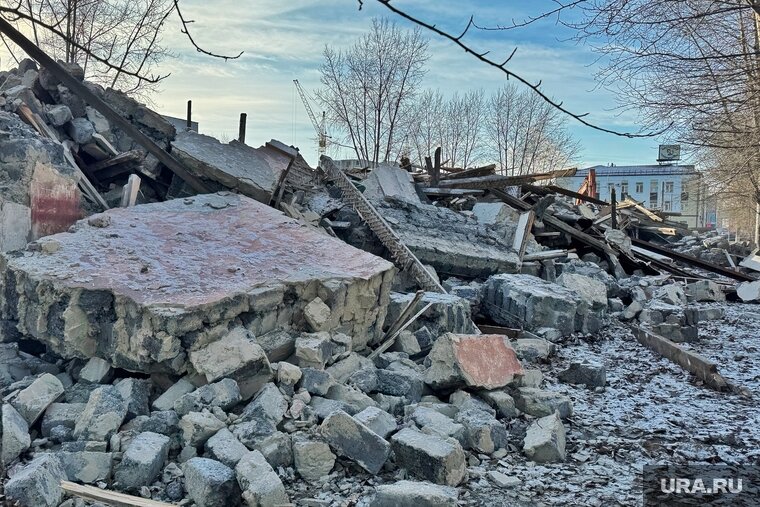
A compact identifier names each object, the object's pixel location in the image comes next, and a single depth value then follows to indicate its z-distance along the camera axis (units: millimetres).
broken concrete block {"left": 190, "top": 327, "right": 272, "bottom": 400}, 2898
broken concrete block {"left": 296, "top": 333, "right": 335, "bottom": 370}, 3277
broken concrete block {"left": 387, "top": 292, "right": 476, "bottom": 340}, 4461
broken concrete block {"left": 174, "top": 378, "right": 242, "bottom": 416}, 2658
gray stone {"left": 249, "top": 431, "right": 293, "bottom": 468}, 2434
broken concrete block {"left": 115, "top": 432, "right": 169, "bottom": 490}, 2254
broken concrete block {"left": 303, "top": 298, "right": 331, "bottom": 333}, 3598
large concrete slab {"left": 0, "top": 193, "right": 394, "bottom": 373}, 2965
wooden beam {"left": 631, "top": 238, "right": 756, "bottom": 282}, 10263
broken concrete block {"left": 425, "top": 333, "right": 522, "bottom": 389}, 3334
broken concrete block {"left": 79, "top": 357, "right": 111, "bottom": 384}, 2999
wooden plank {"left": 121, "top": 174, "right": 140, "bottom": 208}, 5305
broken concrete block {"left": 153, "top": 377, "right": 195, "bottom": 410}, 2783
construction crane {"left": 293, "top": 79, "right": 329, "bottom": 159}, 23938
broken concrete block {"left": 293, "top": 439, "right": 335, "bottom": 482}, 2459
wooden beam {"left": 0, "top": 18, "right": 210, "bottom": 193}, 5859
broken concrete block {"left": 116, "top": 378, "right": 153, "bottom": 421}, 2703
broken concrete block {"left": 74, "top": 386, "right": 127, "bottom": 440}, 2477
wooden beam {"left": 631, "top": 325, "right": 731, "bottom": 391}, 3980
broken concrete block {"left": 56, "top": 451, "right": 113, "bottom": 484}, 2252
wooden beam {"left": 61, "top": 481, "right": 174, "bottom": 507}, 2076
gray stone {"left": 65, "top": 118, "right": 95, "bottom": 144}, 5949
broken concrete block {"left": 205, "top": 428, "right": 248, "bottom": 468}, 2334
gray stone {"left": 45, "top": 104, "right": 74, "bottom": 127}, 5836
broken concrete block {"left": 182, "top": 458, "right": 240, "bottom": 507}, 2143
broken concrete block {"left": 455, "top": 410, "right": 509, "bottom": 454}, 2791
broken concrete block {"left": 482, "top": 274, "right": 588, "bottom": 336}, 5598
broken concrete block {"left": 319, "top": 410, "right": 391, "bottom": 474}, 2490
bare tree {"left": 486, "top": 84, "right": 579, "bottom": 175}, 29516
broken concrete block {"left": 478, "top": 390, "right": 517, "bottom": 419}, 3283
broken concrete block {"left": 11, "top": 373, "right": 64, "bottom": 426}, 2615
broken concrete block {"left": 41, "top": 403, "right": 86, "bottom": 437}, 2605
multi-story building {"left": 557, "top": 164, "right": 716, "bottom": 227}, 50125
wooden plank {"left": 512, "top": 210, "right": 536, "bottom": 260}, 8016
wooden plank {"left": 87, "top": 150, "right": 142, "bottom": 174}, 5879
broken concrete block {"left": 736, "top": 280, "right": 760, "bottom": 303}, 8484
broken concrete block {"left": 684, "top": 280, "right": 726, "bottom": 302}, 8570
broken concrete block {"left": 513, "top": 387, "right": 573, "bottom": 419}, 3303
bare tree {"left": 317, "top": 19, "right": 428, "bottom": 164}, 20547
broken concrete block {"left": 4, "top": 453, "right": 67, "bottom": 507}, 2016
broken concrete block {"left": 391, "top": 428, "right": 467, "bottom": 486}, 2422
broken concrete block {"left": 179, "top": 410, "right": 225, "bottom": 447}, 2488
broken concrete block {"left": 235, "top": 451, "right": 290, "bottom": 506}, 2158
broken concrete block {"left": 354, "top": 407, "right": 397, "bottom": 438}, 2643
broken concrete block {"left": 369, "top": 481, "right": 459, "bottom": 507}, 2061
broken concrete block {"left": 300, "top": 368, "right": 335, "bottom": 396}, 3018
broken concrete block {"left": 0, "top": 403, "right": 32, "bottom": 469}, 2357
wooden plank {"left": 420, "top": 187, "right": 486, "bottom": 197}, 9812
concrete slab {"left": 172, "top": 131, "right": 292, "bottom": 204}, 6059
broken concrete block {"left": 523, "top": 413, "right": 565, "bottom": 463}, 2754
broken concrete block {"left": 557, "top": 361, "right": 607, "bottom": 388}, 4012
